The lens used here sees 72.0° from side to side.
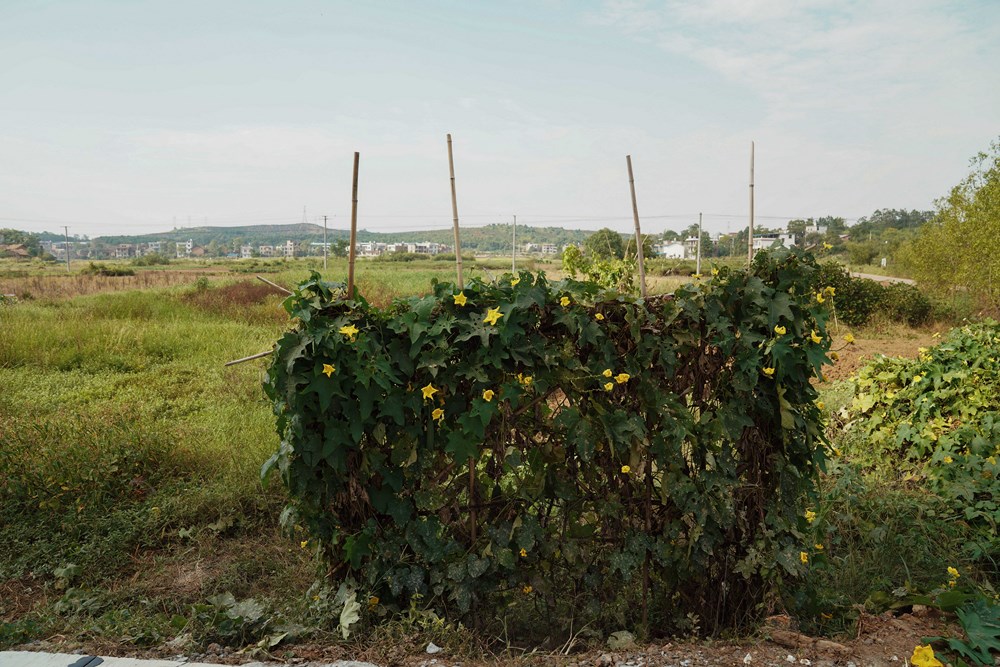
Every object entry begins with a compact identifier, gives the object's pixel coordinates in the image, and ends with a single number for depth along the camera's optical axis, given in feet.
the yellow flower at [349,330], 9.04
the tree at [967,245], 48.39
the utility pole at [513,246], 63.58
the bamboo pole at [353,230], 9.71
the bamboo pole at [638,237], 9.89
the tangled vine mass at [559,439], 9.25
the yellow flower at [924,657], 7.69
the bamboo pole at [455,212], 10.00
